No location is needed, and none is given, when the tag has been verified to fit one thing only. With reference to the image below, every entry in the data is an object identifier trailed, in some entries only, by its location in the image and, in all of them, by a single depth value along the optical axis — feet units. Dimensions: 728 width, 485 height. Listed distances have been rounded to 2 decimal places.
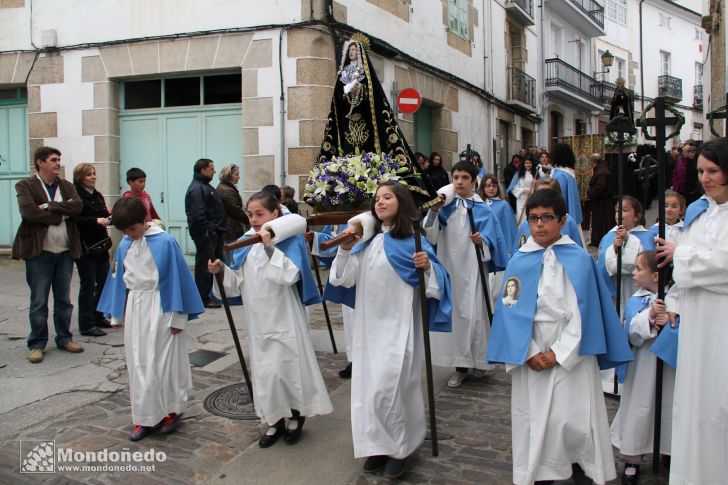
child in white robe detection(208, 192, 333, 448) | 13.21
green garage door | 34.78
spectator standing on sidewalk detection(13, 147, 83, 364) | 19.17
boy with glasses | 10.23
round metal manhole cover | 15.00
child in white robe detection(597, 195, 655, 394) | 15.65
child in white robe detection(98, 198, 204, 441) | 13.74
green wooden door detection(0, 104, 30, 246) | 38.81
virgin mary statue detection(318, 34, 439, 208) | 16.33
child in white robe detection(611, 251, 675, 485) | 11.48
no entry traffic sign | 36.76
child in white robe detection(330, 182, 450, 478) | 11.69
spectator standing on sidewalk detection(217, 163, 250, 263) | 26.84
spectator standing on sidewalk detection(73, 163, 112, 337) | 21.60
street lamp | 78.48
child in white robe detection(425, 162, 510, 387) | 17.16
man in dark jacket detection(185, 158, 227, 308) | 25.82
